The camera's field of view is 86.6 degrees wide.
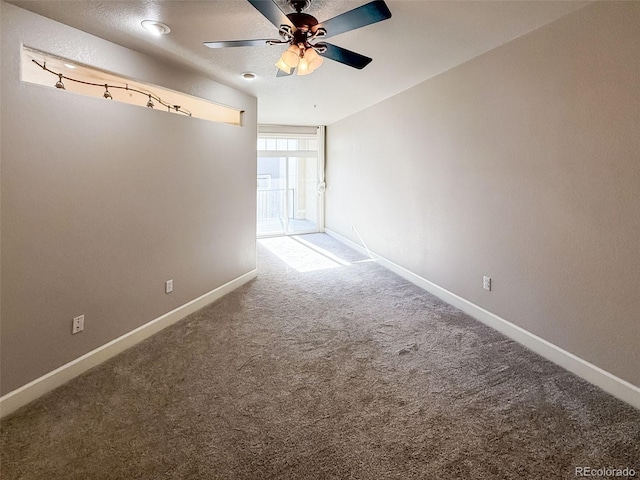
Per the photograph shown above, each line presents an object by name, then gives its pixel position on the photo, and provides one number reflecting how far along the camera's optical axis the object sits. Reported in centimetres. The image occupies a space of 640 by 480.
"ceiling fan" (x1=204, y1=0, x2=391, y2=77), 177
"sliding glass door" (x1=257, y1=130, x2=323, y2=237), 732
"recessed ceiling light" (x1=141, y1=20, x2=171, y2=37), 231
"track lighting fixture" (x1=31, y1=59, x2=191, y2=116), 237
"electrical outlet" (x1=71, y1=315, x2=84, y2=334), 241
